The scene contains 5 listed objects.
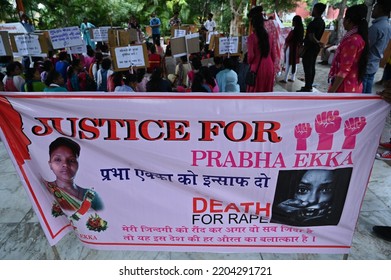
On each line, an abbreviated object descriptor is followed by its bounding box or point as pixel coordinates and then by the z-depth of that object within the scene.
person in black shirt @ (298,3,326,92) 6.24
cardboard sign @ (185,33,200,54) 6.37
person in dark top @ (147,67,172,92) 4.49
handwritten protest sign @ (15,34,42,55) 6.42
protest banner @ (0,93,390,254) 1.84
